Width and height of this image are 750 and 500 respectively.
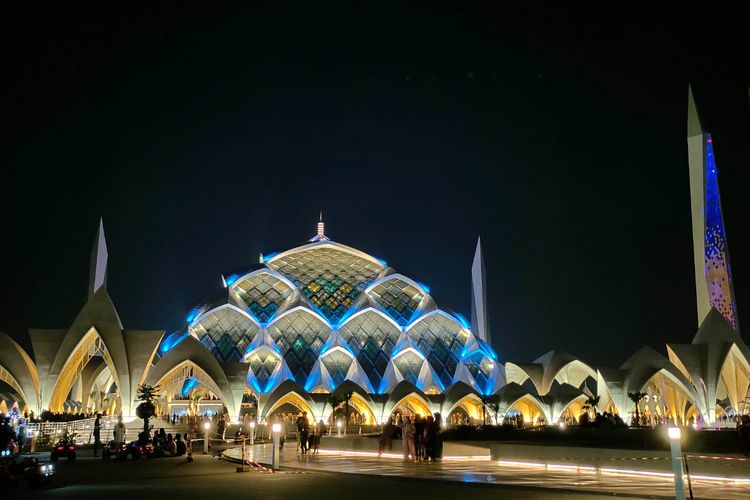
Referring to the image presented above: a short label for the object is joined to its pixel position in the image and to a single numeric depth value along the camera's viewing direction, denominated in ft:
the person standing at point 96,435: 75.41
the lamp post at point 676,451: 26.99
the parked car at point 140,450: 69.00
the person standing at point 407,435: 59.36
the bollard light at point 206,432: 70.79
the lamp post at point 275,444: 48.91
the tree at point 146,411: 87.15
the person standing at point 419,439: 58.65
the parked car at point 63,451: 67.67
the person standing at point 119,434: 74.01
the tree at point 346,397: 132.77
